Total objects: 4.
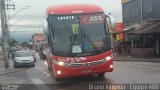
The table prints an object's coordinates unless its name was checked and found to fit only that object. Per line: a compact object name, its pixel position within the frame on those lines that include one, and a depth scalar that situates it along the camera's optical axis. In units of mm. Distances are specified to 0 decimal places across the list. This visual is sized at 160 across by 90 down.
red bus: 10565
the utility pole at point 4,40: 21572
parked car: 21819
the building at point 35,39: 80371
